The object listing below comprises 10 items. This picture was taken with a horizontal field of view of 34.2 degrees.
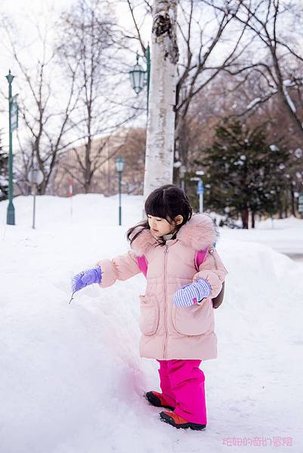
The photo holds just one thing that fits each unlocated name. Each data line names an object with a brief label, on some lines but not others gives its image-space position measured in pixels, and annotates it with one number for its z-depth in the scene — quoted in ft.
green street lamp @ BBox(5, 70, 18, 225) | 48.57
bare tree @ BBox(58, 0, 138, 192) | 55.62
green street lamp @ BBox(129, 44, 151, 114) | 41.93
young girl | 8.78
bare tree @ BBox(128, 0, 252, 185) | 52.06
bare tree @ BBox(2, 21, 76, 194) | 87.30
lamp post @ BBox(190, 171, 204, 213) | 78.05
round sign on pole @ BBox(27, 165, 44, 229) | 50.62
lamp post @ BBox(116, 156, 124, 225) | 68.32
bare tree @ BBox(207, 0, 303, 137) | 48.29
